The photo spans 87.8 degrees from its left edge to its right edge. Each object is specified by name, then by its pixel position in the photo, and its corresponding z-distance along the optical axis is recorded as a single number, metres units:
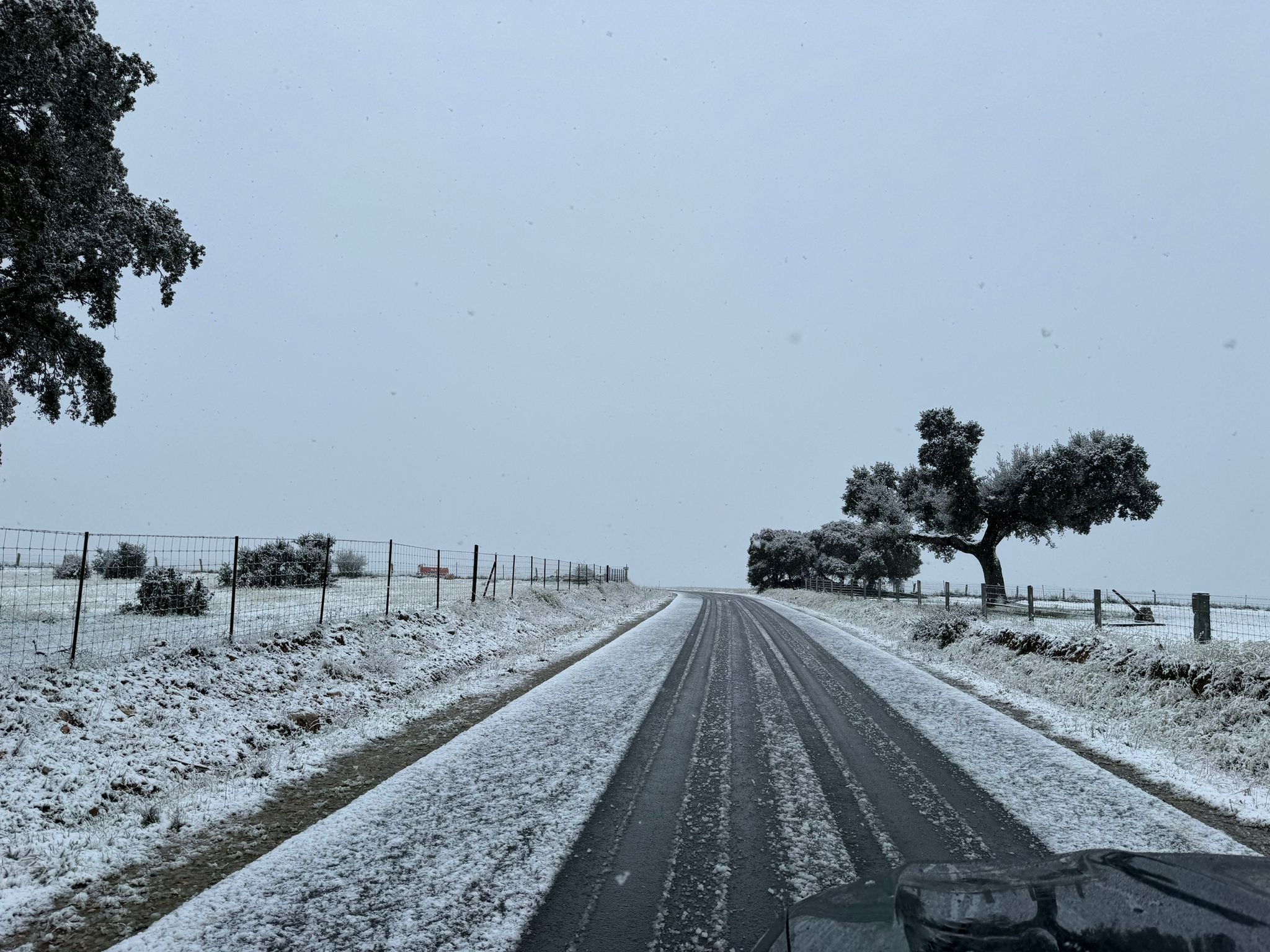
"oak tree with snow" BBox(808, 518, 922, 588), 54.12
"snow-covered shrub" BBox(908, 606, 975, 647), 16.97
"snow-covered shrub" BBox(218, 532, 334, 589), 23.25
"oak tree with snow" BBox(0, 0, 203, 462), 11.59
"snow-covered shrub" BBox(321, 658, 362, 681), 10.12
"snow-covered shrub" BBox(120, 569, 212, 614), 14.03
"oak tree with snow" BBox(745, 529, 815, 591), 66.81
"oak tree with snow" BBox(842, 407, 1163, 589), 28.73
